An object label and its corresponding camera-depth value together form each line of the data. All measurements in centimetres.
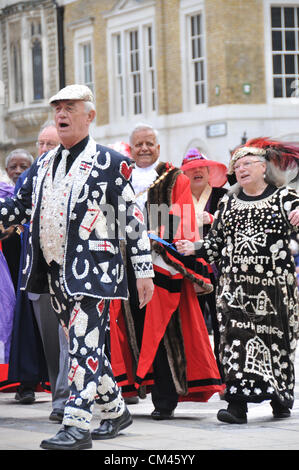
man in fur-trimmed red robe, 1253
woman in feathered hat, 1190
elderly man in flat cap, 983
